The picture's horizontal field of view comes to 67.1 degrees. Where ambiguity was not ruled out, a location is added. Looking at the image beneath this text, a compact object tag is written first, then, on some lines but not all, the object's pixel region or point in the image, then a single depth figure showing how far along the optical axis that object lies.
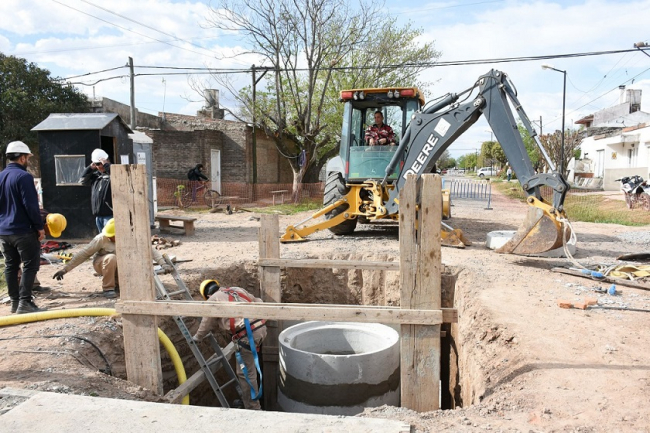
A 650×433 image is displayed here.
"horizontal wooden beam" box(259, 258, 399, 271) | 5.59
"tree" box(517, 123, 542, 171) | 35.55
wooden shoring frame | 3.43
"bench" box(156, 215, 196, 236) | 10.99
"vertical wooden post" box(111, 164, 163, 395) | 3.64
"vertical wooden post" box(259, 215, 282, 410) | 6.29
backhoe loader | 6.99
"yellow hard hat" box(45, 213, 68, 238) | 5.96
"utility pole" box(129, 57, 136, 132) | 18.66
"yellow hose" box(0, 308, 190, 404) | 4.54
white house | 26.73
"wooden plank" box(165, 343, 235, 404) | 4.12
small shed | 9.51
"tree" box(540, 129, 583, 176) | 32.28
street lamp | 23.90
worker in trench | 5.18
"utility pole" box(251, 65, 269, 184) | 19.67
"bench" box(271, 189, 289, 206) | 19.68
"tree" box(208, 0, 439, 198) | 18.50
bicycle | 17.72
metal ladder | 4.78
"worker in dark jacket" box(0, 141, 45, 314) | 5.12
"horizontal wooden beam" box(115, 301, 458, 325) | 3.48
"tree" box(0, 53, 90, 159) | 16.81
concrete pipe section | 5.23
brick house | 20.69
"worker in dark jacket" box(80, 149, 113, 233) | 6.48
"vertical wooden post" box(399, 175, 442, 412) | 3.39
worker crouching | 5.86
